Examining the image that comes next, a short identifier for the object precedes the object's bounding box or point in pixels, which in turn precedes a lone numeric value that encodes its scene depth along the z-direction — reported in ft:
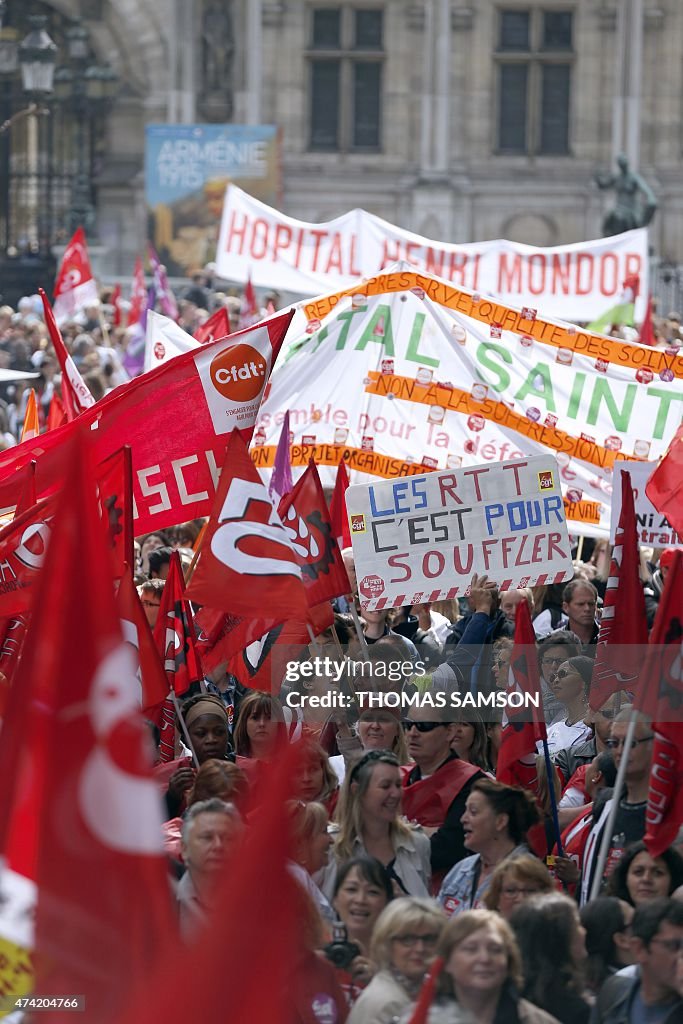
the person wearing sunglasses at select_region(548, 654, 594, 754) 43.45
